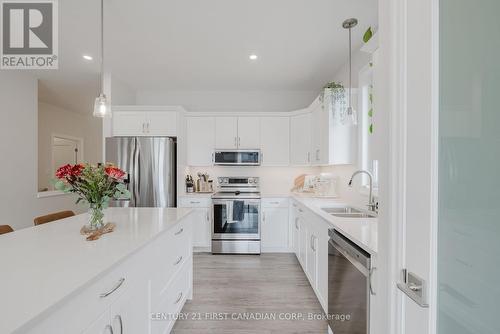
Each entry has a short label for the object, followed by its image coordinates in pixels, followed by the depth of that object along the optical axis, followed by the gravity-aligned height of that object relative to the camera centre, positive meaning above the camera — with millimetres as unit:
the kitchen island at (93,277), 757 -416
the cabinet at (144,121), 3656 +684
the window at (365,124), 2629 +481
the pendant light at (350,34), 2248 +1347
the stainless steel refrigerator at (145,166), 3457 +1
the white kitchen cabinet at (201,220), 3746 -838
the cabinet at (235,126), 4023 +654
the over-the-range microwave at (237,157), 3951 +151
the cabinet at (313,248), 2045 -850
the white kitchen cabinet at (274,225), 3750 -913
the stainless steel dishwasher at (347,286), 1299 -739
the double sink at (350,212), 2274 -471
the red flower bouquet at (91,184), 1459 -110
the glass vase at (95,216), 1479 -307
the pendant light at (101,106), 1982 +499
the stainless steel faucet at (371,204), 2156 -340
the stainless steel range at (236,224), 3666 -885
